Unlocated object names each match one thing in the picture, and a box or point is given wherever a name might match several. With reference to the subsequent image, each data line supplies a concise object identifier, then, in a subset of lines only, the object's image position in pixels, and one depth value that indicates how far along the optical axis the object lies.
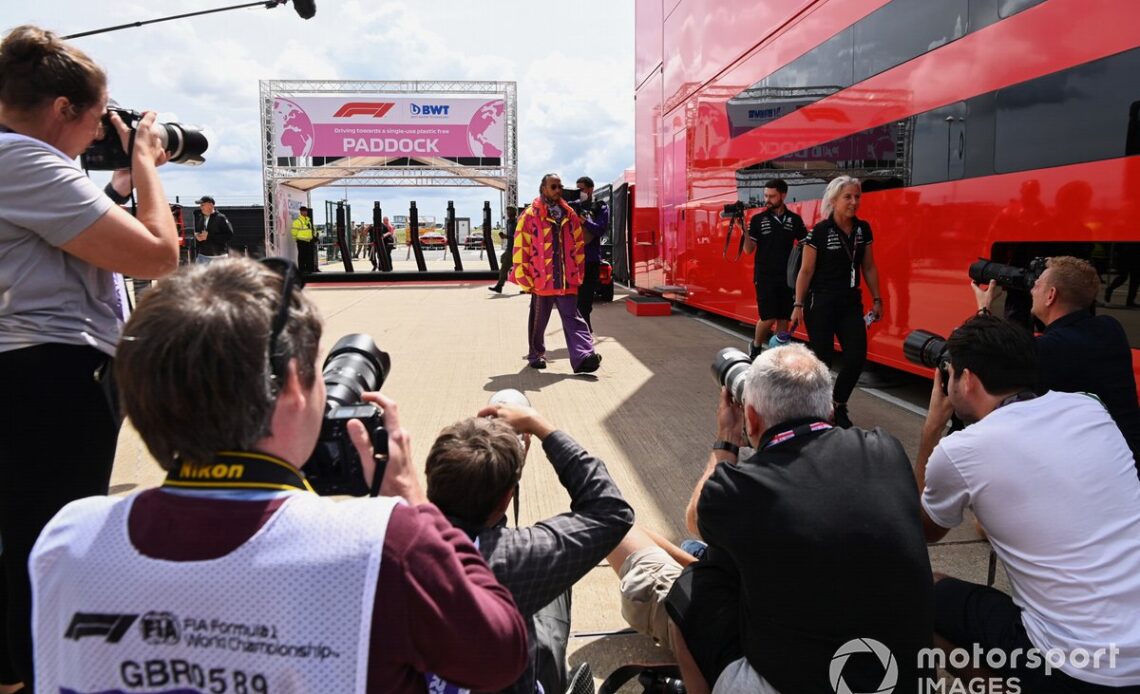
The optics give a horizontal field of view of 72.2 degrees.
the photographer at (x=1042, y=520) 1.74
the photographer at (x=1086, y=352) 2.58
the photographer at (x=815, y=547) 1.61
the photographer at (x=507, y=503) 1.56
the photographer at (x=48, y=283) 1.70
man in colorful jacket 6.29
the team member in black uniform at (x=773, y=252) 6.27
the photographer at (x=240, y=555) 0.87
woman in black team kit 4.51
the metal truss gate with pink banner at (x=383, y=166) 17.73
